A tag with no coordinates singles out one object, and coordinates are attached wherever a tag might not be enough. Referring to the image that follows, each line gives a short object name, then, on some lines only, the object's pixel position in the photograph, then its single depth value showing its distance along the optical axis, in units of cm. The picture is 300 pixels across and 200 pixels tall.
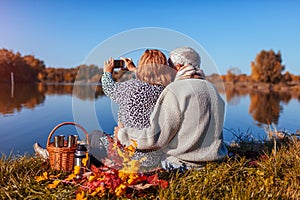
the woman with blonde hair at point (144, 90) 322
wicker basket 356
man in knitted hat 291
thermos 346
